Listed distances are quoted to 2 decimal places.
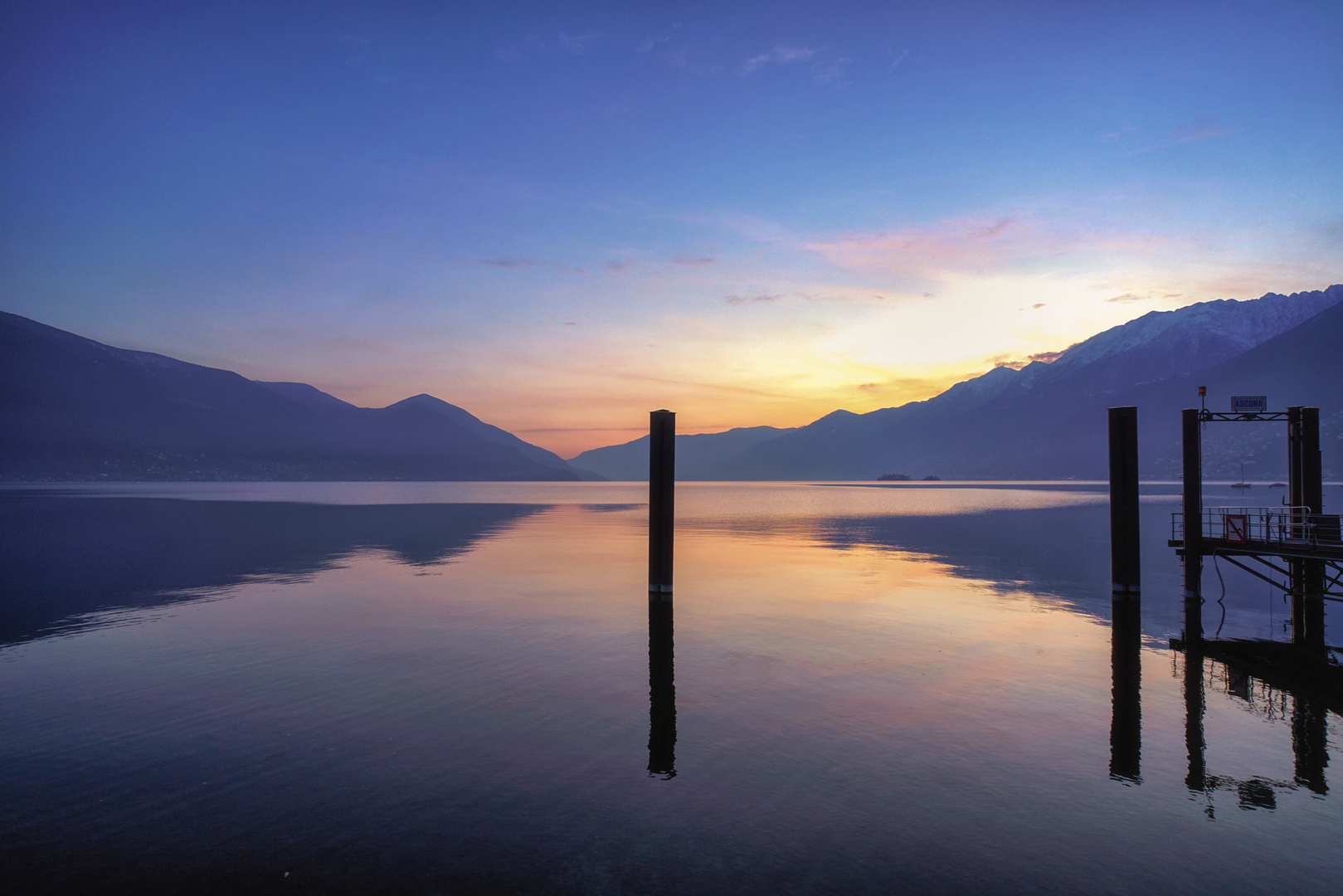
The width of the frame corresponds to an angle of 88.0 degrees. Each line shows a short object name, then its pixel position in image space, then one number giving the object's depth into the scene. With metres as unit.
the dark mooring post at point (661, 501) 25.58
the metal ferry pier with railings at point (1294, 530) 23.25
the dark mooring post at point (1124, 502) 25.30
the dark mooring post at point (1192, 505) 24.92
